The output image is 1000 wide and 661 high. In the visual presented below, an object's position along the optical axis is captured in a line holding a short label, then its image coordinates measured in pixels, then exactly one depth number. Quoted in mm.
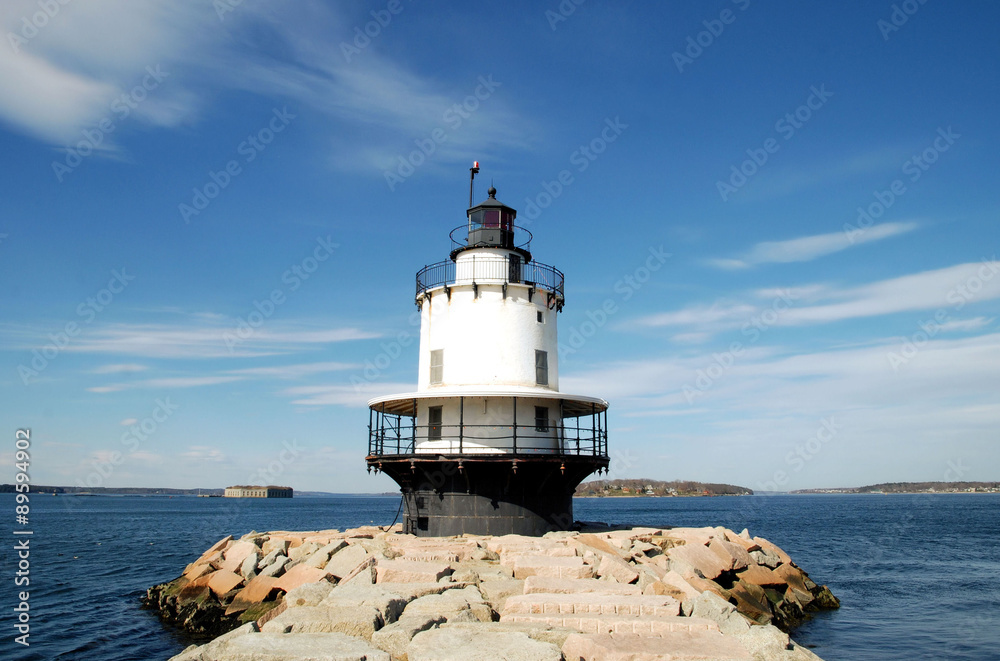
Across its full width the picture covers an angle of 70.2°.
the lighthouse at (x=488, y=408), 19375
